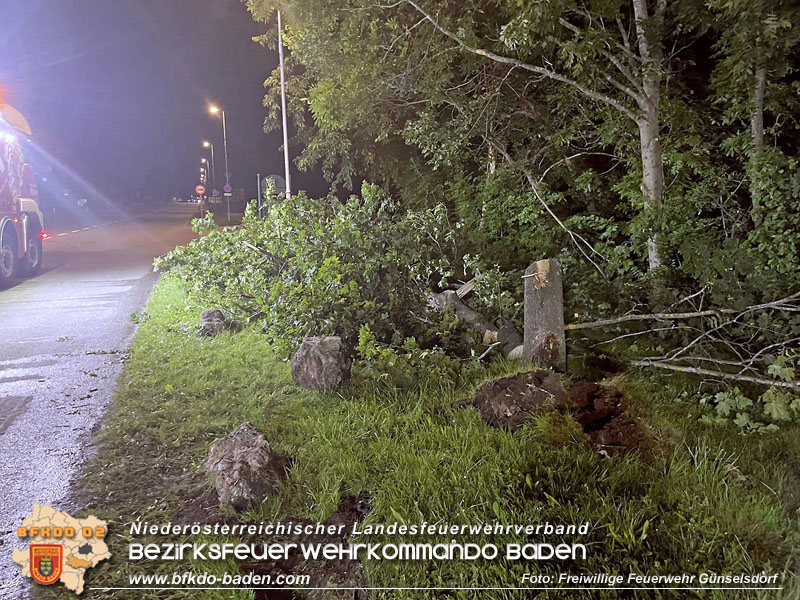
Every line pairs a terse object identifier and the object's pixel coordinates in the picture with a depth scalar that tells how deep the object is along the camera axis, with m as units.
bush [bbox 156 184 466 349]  5.59
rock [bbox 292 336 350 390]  4.62
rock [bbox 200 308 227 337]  6.57
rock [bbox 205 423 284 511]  3.20
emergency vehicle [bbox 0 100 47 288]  10.96
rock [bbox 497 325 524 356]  5.39
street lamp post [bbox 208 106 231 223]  33.62
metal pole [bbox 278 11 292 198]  15.42
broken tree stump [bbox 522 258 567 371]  4.64
